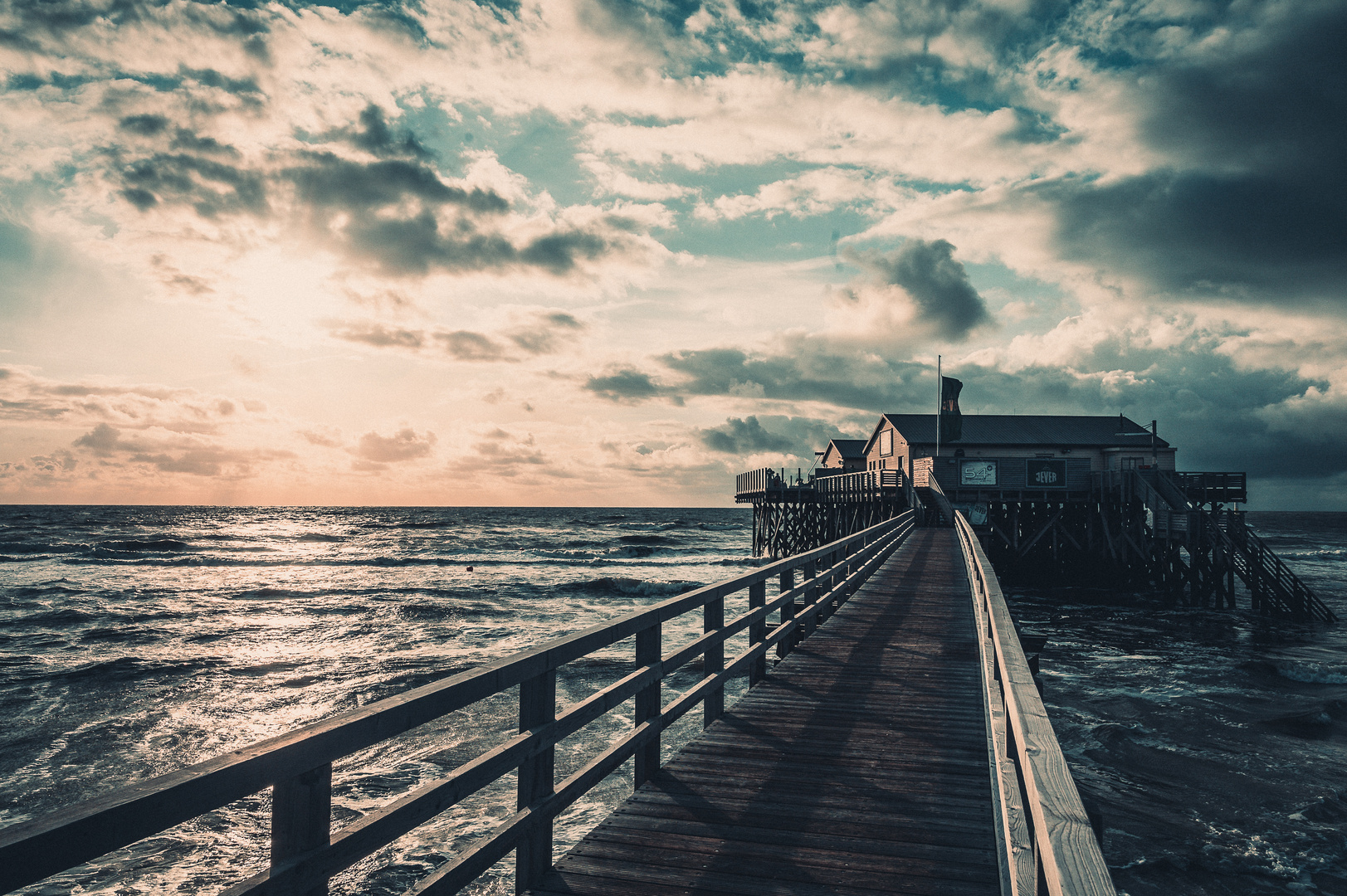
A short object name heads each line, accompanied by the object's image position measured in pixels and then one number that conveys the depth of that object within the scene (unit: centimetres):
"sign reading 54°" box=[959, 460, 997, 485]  3800
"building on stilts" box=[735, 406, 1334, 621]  2784
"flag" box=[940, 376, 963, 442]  4078
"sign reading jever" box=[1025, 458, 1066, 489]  3869
